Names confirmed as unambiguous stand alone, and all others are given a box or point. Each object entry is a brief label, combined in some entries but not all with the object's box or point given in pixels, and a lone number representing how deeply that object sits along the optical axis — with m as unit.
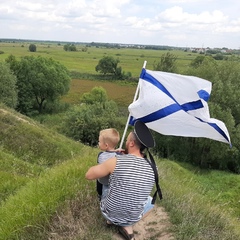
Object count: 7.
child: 3.70
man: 3.31
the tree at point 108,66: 72.56
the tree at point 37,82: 37.73
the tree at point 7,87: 29.94
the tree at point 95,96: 41.77
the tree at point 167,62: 31.18
